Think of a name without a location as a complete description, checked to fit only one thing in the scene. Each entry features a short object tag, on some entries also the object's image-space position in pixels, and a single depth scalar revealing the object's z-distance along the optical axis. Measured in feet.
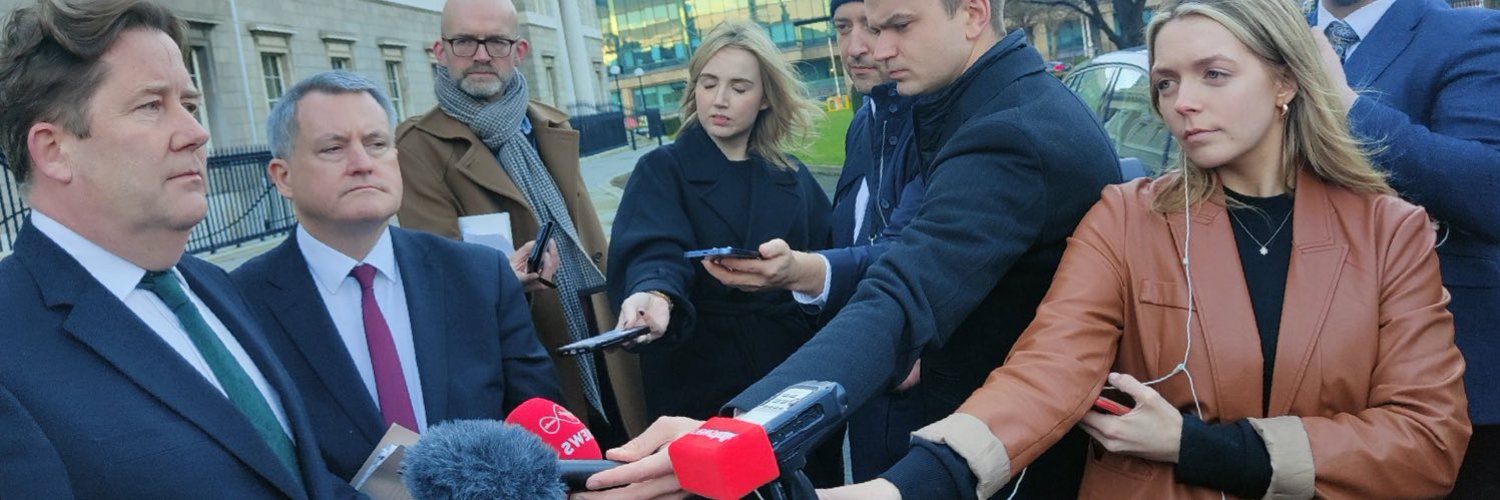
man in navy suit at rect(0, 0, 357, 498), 5.29
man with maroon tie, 8.29
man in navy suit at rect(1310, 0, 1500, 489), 7.55
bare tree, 99.19
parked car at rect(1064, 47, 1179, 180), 20.17
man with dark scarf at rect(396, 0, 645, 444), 12.55
